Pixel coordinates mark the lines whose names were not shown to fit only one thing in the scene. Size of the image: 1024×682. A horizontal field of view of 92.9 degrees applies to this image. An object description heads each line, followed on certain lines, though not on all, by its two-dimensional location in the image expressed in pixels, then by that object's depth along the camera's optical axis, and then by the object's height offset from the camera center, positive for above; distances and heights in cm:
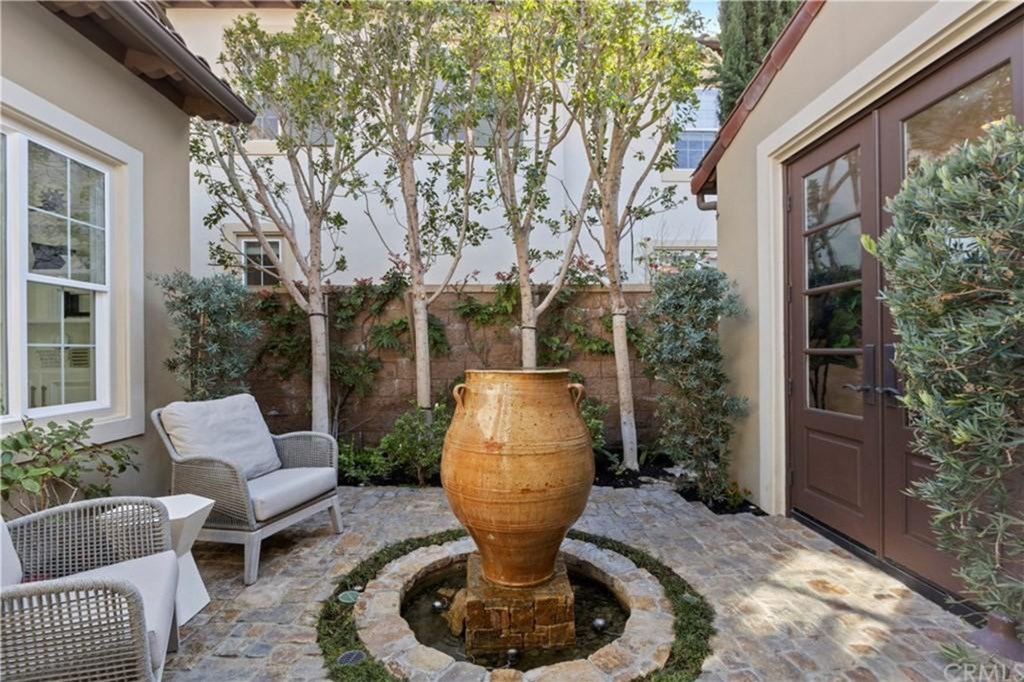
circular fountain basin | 197 -131
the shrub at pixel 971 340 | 162 +0
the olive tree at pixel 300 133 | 470 +228
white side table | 228 -93
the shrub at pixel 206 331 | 392 +14
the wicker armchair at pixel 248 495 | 281 -90
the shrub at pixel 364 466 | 486 -124
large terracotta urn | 222 -57
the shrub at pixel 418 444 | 475 -98
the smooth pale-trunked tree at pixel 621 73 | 443 +254
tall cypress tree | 689 +432
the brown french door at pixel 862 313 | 247 +18
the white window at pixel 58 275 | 283 +49
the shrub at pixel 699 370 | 407 -23
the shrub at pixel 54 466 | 249 -65
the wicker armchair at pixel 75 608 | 142 -86
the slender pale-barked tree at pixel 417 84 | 457 +257
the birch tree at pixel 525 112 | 457 +238
